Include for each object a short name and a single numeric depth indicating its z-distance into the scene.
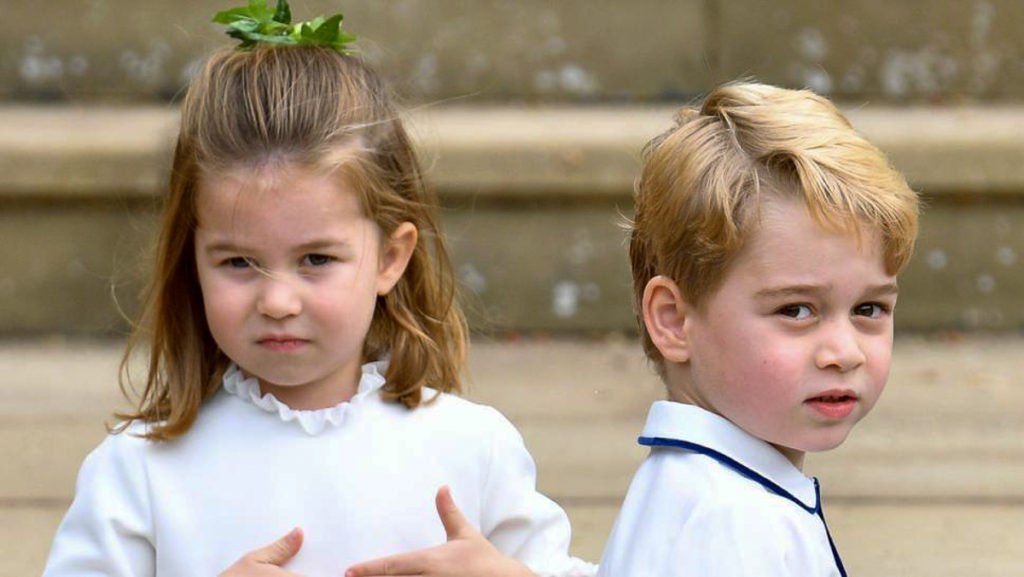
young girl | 5.36
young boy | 4.71
